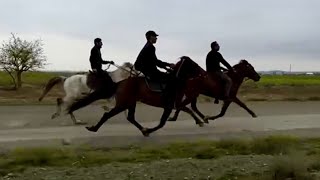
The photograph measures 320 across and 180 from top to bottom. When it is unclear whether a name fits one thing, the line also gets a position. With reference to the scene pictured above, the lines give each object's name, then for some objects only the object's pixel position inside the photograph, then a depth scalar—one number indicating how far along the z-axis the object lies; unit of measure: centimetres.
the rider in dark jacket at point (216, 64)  1077
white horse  1052
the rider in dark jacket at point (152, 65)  850
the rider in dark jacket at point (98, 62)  950
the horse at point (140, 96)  870
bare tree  2415
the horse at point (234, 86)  1081
